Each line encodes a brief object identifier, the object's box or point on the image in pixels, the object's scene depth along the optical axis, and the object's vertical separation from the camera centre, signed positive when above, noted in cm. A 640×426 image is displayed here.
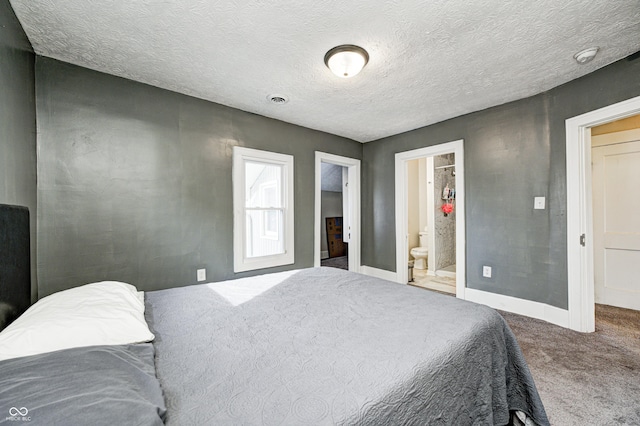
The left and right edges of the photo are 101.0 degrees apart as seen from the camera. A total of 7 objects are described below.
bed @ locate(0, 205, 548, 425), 69 -54
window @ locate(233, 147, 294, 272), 323 +8
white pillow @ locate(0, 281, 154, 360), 89 -41
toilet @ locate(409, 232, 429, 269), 527 -82
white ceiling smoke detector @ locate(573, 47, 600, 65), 207 +125
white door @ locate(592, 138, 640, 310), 310 -17
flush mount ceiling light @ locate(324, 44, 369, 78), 198 +119
